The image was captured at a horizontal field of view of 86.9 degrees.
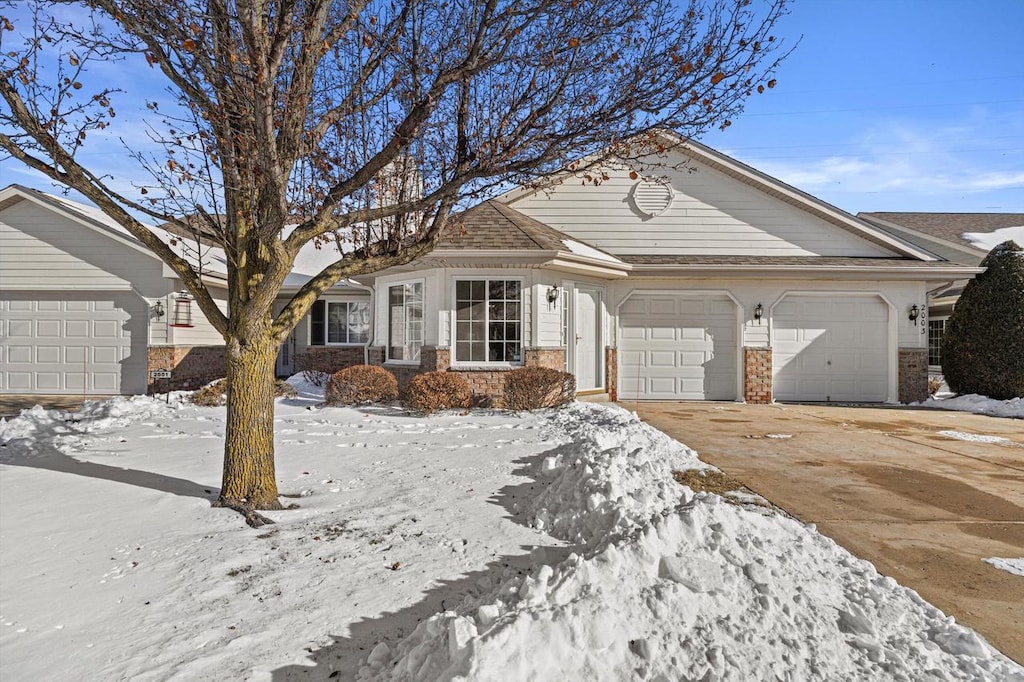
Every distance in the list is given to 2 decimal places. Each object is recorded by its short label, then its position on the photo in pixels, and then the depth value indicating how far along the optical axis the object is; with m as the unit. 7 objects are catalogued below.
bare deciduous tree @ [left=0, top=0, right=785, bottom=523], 3.78
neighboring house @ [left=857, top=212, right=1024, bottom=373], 15.65
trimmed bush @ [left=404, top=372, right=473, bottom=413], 8.99
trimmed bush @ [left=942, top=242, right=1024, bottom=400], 11.12
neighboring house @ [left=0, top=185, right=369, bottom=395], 12.60
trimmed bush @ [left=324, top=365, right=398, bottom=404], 9.88
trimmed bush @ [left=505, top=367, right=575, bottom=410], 9.19
